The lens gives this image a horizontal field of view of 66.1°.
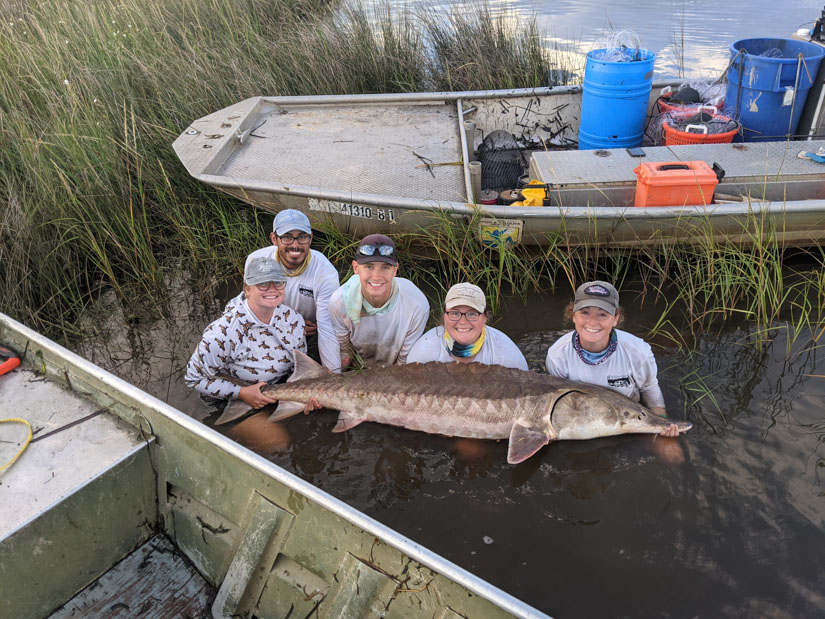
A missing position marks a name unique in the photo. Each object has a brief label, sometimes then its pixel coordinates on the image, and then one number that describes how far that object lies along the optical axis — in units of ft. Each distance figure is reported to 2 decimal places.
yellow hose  9.74
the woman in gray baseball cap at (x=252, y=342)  12.37
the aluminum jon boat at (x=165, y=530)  8.36
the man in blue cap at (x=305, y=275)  13.96
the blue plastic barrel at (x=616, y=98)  20.17
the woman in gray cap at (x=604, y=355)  11.46
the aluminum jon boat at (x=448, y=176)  16.25
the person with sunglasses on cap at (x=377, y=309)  12.48
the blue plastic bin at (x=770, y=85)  19.51
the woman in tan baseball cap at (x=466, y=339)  11.85
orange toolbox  16.01
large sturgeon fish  11.67
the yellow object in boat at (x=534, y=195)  17.44
